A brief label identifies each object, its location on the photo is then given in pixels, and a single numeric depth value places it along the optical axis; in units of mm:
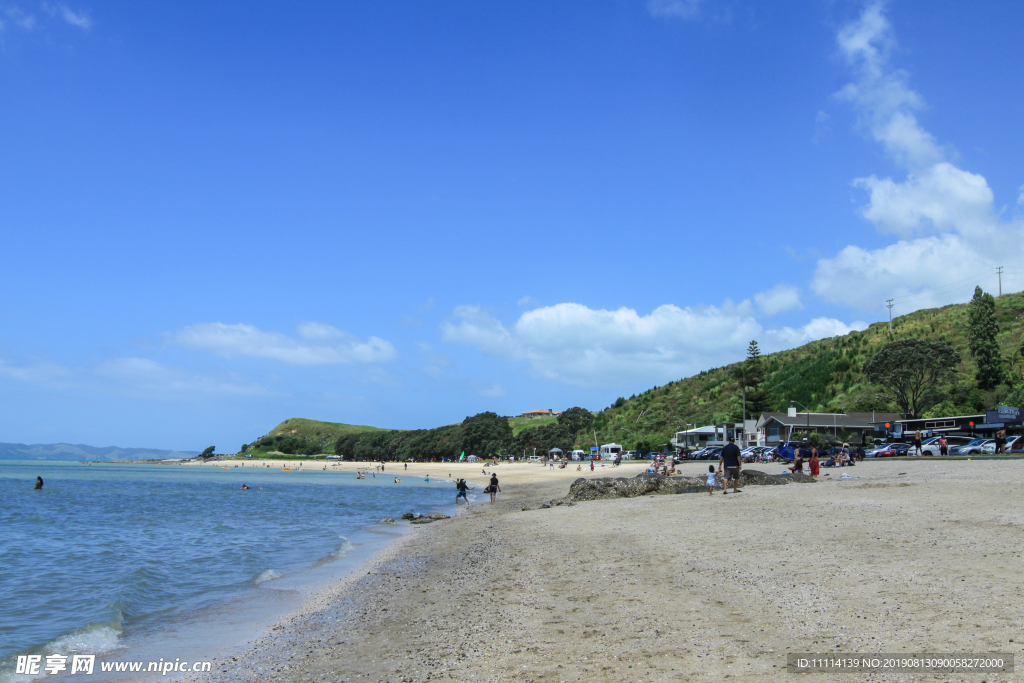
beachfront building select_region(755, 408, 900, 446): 73500
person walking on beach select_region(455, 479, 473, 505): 39347
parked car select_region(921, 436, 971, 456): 46844
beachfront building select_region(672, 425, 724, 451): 84688
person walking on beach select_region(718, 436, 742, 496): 22391
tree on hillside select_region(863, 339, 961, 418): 69125
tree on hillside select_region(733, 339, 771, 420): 92750
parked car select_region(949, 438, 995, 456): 44762
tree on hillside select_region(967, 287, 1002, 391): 70188
